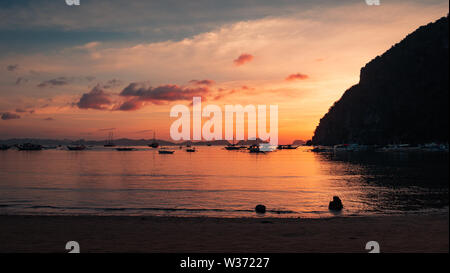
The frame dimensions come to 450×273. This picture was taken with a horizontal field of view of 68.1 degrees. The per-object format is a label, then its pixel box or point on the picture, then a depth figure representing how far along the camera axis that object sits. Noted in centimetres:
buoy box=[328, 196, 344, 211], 2708
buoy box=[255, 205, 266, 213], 2548
